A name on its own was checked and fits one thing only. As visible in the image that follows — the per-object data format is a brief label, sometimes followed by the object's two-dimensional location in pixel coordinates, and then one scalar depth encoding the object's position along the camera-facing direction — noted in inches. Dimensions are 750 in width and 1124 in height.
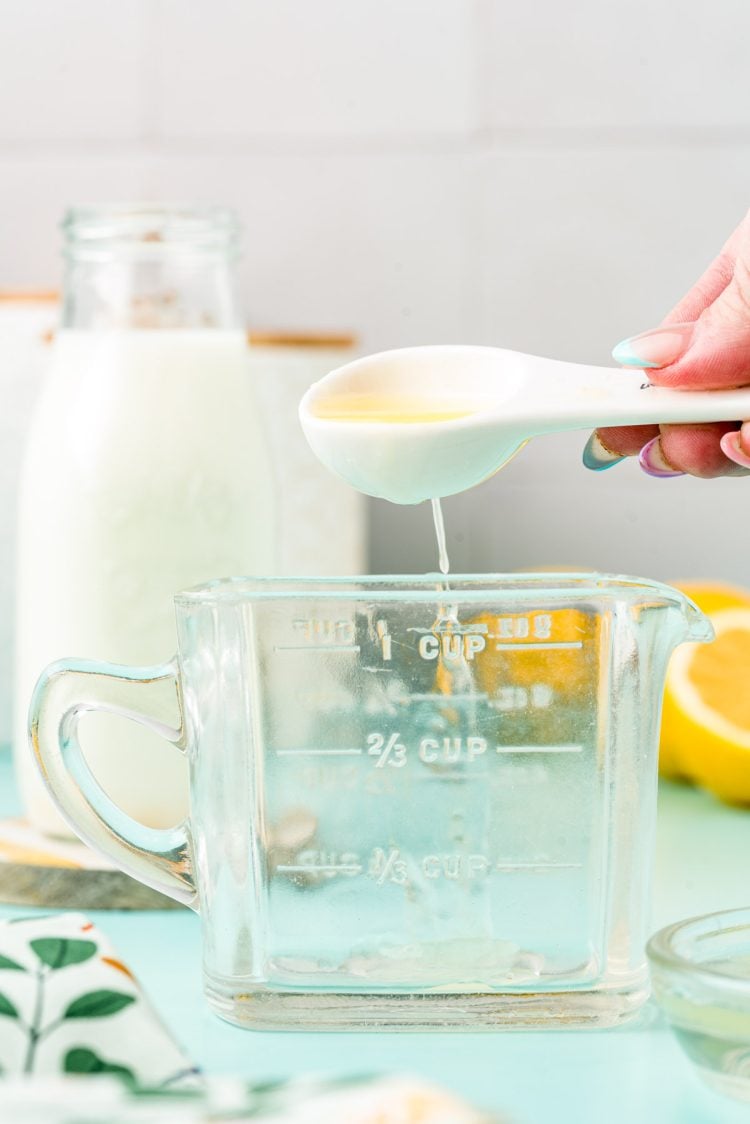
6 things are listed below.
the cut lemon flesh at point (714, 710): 25.0
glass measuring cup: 18.3
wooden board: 21.3
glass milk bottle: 22.3
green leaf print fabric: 17.1
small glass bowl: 16.8
